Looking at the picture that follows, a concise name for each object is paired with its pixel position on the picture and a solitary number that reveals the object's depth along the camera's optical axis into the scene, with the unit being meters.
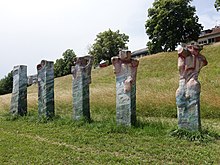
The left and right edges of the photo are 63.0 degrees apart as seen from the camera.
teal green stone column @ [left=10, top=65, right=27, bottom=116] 7.48
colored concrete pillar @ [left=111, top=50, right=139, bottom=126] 5.32
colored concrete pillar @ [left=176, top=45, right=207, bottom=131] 4.47
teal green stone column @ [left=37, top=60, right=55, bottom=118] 6.69
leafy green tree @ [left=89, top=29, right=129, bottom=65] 30.04
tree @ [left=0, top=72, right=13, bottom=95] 29.87
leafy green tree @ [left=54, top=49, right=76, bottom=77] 32.27
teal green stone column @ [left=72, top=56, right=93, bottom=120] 6.03
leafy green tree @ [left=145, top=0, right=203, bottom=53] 22.10
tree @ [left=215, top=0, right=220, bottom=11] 16.00
